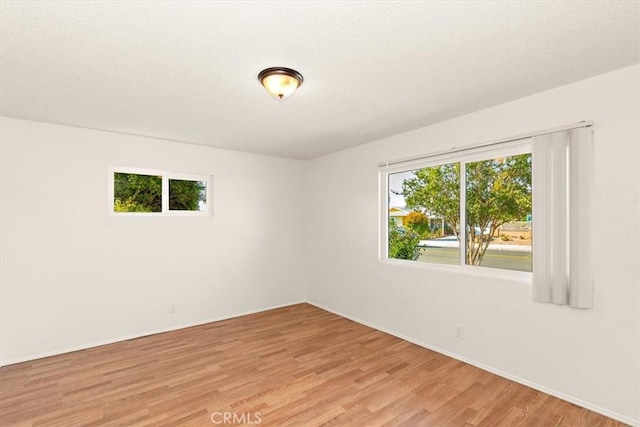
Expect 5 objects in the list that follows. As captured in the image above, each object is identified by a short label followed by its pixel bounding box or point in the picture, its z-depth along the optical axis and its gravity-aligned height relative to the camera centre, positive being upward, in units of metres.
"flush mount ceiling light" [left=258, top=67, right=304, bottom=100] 2.17 +0.96
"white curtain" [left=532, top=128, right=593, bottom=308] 2.36 +0.02
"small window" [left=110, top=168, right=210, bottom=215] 3.90 +0.31
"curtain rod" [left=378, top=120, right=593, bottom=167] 2.39 +0.71
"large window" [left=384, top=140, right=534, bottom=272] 2.88 +0.10
